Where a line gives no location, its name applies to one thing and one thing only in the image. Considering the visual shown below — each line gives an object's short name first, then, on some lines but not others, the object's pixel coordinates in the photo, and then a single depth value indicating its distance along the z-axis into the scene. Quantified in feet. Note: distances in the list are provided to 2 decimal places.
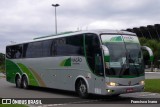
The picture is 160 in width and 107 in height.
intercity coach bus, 39.84
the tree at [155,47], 175.80
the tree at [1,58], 265.25
